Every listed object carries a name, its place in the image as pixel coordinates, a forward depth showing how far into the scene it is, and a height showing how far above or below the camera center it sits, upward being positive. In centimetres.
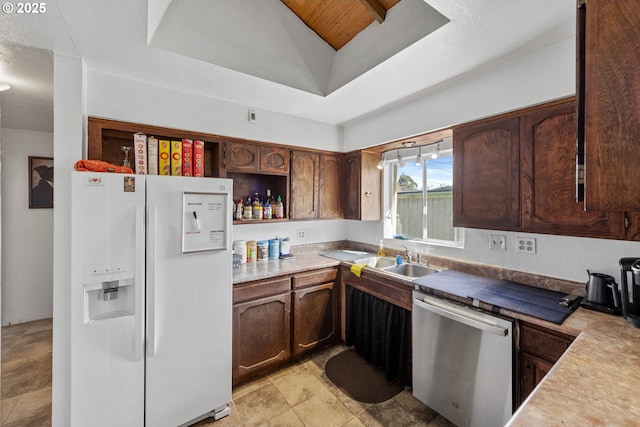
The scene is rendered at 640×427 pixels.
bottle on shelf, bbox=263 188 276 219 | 264 +6
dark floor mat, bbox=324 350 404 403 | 197 -137
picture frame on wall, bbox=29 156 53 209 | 305 +36
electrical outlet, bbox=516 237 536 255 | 178 -23
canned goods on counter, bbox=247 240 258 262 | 258 -39
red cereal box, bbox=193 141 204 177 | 206 +44
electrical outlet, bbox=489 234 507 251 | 192 -22
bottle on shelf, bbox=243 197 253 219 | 253 +0
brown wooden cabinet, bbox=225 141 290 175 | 237 +52
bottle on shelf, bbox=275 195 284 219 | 270 +2
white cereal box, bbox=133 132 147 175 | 184 +42
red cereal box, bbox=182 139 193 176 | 200 +43
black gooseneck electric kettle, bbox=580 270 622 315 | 136 -44
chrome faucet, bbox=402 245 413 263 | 257 -42
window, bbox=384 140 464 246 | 246 +18
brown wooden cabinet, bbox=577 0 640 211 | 67 +29
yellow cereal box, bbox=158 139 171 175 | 193 +41
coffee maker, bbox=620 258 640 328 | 121 -40
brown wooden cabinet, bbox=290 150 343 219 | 276 +31
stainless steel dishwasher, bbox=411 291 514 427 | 141 -91
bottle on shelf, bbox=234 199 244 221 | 247 +0
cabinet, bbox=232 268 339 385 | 203 -92
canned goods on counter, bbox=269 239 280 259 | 272 -38
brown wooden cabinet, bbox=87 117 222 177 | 183 +59
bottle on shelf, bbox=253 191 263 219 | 259 +1
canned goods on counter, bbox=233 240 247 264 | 242 -34
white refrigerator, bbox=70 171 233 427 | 141 -52
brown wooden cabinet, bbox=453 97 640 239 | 146 +23
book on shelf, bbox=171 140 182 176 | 196 +41
